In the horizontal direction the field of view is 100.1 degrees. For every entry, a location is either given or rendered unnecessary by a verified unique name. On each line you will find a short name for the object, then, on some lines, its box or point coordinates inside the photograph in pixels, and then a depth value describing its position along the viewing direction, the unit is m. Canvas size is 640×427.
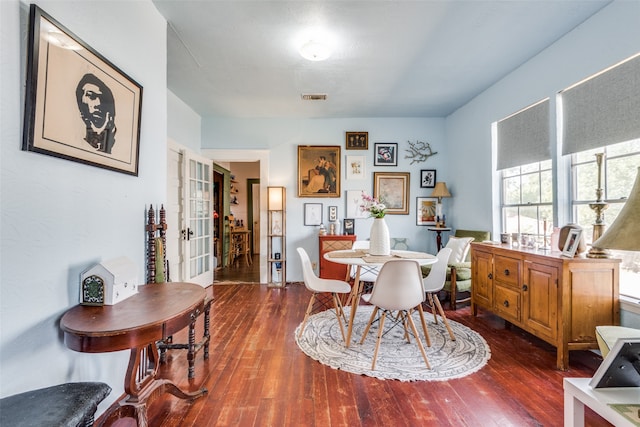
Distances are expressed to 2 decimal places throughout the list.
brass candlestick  2.10
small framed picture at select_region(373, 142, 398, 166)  4.88
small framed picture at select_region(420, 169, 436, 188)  4.89
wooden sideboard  2.12
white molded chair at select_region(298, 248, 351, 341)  2.67
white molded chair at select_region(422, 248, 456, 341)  2.64
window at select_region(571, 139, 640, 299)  2.17
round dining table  2.44
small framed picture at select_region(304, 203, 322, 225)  4.86
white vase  2.80
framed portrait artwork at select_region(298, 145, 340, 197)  4.83
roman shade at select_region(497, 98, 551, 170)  2.91
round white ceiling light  2.57
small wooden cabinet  4.37
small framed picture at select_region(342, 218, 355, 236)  4.80
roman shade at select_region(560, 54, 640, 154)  2.07
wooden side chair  2.02
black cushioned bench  0.90
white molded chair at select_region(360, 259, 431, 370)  2.12
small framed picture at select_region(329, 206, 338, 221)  4.86
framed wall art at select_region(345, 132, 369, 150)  4.85
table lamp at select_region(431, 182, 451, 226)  4.54
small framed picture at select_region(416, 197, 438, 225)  4.92
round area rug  2.09
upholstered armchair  3.50
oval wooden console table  1.15
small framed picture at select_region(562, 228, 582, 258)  2.17
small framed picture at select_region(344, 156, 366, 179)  4.88
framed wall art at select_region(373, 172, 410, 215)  4.87
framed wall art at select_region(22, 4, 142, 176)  1.18
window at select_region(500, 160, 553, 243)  2.98
